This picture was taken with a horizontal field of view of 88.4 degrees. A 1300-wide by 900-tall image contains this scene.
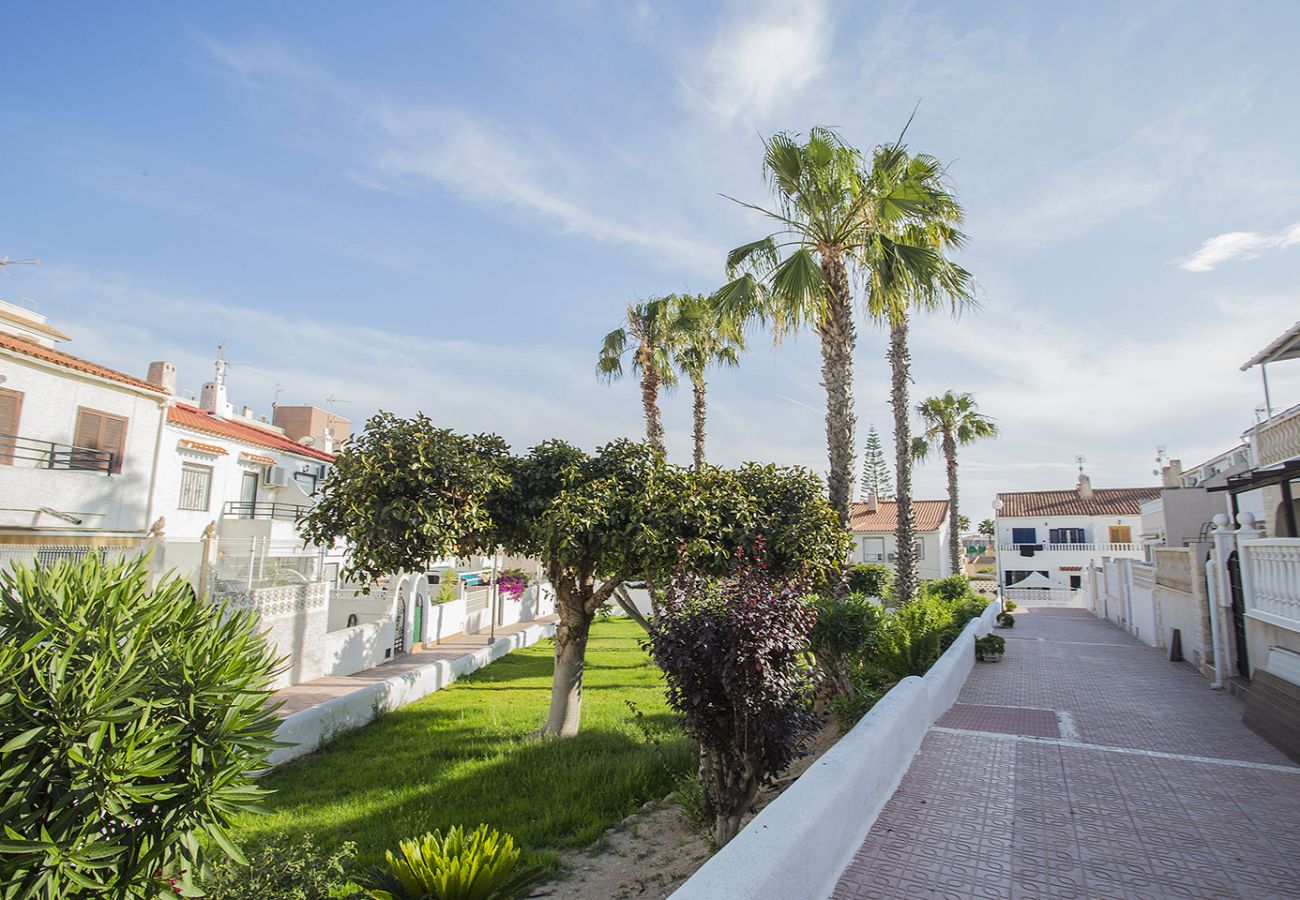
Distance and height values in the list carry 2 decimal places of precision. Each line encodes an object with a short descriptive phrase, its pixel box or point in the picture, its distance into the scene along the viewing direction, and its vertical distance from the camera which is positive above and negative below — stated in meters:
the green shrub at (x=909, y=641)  10.20 -1.40
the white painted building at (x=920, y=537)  48.97 +0.90
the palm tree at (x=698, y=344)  22.72 +7.11
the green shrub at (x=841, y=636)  9.38 -1.21
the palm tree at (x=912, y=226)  11.75 +5.97
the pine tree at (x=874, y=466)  81.69 +10.09
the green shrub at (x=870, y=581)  24.49 -1.20
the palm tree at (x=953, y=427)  38.12 +7.16
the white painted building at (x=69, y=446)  17.31 +2.41
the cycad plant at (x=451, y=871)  4.33 -2.16
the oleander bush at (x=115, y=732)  3.48 -1.11
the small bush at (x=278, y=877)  4.32 -2.26
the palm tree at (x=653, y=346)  22.83 +6.81
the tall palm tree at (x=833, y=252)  12.09 +5.46
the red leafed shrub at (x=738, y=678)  5.11 -1.02
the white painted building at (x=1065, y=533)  45.31 +1.35
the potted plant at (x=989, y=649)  14.24 -2.06
